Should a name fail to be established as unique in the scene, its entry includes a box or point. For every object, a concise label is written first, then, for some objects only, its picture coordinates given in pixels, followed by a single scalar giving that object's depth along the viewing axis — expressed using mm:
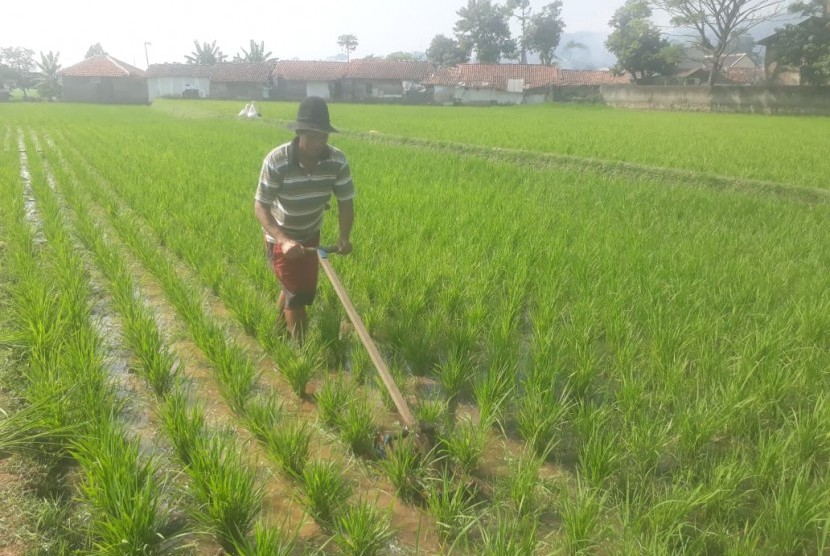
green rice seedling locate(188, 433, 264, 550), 1477
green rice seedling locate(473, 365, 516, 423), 1907
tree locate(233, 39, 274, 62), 40875
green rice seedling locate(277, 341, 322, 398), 2258
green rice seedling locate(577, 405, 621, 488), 1682
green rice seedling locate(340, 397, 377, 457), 1890
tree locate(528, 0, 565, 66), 37781
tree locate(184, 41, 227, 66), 40219
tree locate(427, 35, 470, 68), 36750
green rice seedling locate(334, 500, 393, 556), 1415
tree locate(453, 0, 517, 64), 35844
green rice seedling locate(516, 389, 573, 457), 1904
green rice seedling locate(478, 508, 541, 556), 1350
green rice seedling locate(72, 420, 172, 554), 1376
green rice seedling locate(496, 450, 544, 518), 1589
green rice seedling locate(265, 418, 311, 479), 1731
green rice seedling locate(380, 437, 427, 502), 1675
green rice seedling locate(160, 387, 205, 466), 1758
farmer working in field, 2457
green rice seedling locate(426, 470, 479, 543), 1521
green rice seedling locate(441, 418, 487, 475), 1764
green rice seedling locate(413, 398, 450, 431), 1952
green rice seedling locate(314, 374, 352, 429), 2004
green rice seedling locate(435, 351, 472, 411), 2244
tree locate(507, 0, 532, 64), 37588
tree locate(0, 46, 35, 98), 43156
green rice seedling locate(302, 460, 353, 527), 1564
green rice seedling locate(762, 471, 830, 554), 1420
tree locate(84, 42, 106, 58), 55750
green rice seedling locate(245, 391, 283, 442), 1850
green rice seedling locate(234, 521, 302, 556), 1304
